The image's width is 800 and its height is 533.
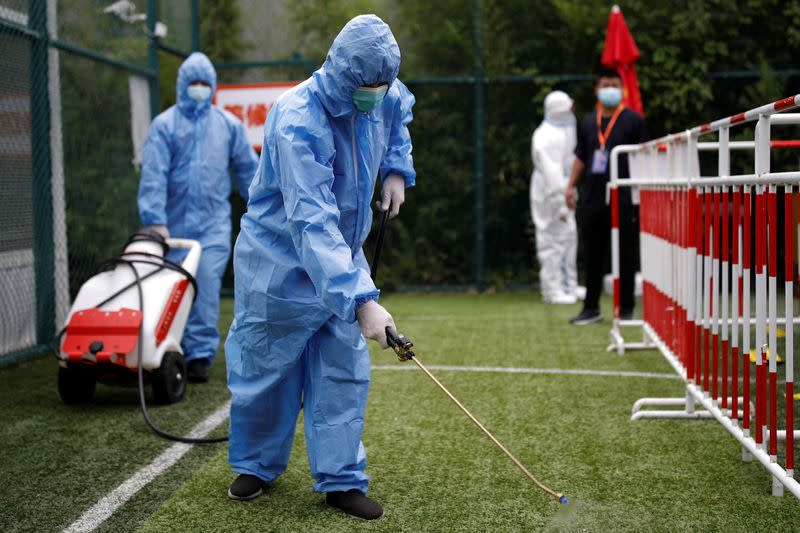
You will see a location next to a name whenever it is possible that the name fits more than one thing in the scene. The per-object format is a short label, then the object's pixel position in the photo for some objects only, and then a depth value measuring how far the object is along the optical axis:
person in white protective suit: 9.45
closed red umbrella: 9.60
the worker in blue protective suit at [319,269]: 3.15
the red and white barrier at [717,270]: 3.32
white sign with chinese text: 9.88
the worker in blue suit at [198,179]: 6.08
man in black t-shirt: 7.72
